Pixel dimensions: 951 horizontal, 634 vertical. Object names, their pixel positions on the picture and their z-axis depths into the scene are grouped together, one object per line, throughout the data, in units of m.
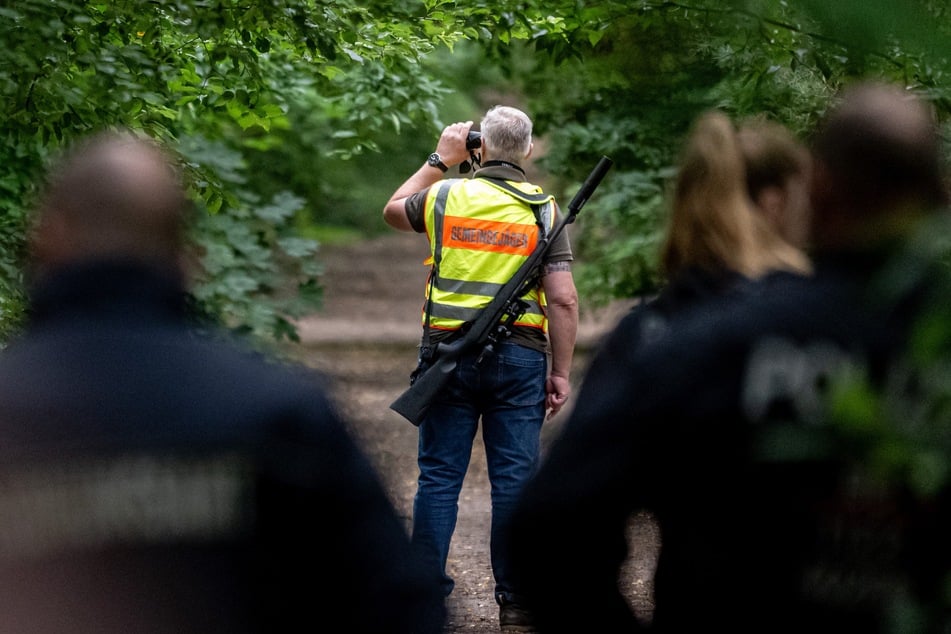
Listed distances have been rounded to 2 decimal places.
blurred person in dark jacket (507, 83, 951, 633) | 12.92
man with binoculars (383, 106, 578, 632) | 18.60
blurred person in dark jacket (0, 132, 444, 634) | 12.33
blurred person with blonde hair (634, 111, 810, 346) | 16.22
